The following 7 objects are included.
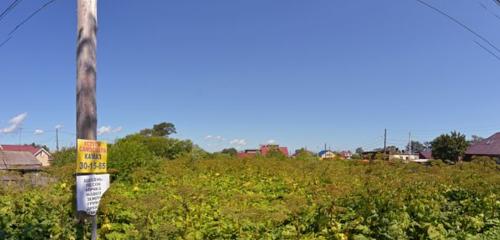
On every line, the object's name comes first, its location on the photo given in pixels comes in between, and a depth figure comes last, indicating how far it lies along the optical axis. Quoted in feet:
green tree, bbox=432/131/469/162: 147.33
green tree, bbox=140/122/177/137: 205.23
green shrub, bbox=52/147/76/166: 81.12
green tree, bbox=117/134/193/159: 89.30
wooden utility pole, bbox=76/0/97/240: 11.42
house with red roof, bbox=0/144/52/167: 199.42
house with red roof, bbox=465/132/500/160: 114.97
